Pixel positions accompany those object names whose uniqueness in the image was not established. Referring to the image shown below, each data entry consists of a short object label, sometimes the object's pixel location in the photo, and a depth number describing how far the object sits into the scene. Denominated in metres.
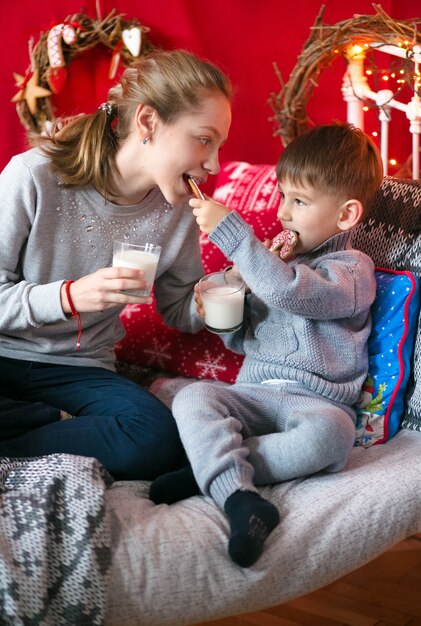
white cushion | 1.46
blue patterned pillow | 1.94
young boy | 1.67
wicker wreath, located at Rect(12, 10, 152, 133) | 2.96
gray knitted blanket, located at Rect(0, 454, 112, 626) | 1.38
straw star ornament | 3.00
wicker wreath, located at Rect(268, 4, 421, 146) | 2.42
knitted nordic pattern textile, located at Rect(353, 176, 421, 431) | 2.04
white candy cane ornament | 2.93
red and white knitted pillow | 2.28
